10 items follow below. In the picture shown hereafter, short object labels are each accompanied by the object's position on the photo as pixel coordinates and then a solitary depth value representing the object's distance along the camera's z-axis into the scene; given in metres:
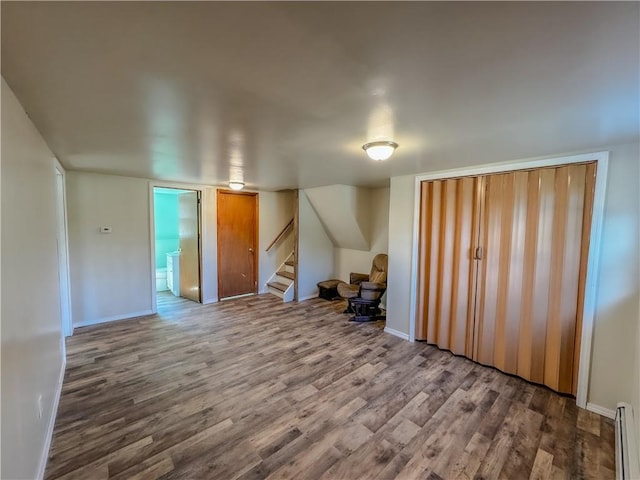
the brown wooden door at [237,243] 5.38
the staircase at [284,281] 5.47
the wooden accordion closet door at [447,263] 3.17
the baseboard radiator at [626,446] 1.59
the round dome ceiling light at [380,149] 2.17
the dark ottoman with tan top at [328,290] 5.61
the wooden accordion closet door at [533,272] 2.49
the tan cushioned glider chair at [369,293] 4.48
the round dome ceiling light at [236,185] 4.44
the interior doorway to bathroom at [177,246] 5.23
